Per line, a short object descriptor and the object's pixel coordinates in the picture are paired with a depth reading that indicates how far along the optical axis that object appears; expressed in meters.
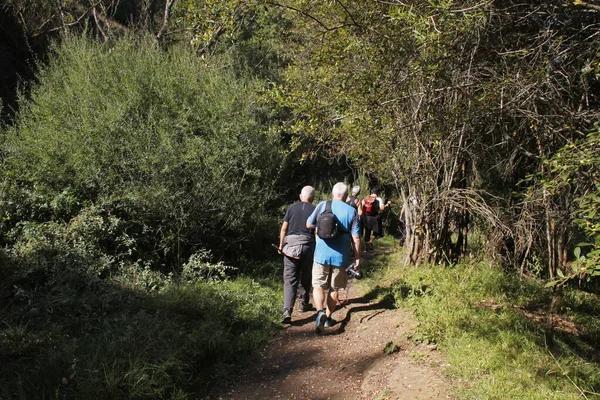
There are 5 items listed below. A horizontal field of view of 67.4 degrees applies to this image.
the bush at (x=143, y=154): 7.39
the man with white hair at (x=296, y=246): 5.82
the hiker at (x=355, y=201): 9.22
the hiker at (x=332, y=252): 5.34
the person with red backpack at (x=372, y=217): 10.52
